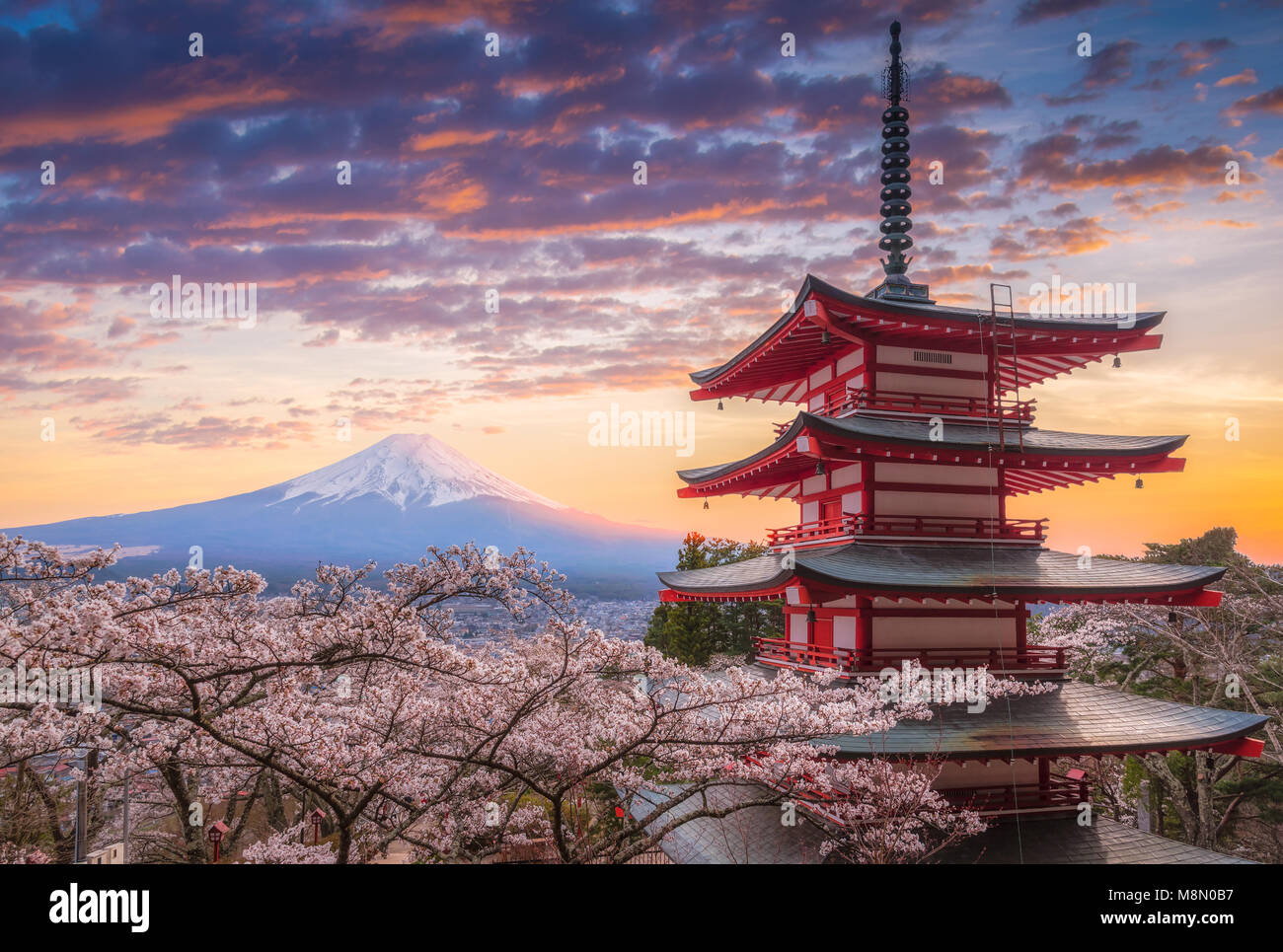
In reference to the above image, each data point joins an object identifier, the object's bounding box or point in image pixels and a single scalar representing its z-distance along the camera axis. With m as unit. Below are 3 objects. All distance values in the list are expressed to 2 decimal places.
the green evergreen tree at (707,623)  24.50
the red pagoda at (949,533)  10.87
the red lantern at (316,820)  15.05
